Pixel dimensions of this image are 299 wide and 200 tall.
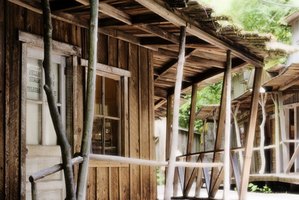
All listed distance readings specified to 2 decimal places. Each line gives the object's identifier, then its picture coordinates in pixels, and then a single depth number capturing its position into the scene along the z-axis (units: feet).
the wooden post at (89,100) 15.70
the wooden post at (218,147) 35.58
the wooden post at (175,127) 22.86
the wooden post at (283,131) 64.13
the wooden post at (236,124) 75.02
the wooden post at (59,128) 15.28
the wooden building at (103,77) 21.97
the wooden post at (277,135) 65.31
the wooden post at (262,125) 67.64
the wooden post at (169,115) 47.39
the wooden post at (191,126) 41.29
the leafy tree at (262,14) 97.96
